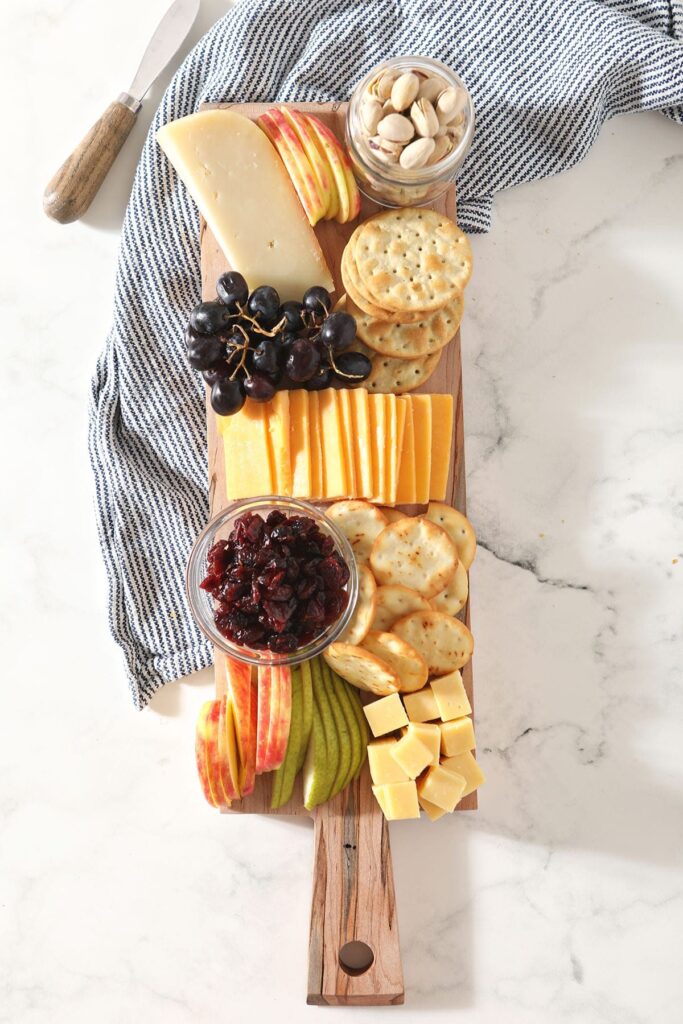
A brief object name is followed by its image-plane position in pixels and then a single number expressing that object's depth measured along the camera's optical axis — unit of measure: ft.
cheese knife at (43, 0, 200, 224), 3.04
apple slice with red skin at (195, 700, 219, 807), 2.81
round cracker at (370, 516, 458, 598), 2.86
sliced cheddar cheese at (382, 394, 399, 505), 2.82
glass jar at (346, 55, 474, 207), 2.82
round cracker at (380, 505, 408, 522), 2.89
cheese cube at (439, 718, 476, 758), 2.83
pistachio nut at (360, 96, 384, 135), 2.80
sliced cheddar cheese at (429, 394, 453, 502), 2.89
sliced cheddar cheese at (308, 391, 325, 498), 2.84
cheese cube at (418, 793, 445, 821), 2.87
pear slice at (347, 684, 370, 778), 2.85
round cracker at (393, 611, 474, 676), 2.86
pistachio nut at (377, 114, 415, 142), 2.79
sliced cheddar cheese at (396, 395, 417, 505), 2.85
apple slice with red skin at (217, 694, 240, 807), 2.80
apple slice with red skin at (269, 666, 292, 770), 2.77
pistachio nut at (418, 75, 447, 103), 2.82
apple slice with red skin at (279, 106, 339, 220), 2.87
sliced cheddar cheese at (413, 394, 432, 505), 2.86
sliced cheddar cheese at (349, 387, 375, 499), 2.82
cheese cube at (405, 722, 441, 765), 2.81
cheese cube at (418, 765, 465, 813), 2.84
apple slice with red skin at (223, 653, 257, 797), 2.81
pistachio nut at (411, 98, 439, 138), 2.79
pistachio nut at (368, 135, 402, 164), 2.81
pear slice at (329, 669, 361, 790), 2.83
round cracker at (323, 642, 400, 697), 2.77
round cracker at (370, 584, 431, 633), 2.86
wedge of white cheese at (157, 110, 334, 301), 2.89
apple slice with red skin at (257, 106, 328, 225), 2.88
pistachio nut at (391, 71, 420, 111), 2.78
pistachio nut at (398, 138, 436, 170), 2.79
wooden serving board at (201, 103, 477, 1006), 2.86
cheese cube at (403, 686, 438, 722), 2.85
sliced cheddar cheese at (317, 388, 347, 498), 2.82
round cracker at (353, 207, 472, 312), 2.84
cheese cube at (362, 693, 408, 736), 2.83
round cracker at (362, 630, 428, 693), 2.80
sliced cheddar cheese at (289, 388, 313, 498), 2.84
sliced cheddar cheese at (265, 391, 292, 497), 2.82
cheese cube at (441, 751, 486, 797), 2.85
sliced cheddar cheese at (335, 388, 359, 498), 2.83
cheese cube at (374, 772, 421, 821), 2.82
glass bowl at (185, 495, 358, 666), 2.76
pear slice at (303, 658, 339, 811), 2.80
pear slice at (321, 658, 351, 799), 2.82
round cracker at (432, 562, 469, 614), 2.92
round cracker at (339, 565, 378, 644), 2.80
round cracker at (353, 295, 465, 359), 2.87
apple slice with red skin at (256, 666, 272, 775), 2.78
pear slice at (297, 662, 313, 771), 2.80
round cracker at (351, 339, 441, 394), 2.91
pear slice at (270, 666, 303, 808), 2.80
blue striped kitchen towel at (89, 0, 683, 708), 3.02
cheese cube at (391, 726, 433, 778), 2.80
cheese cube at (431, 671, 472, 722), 2.85
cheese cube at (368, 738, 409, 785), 2.82
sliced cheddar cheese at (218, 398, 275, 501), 2.84
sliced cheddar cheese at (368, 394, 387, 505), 2.82
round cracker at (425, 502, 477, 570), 2.93
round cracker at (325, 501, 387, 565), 2.87
